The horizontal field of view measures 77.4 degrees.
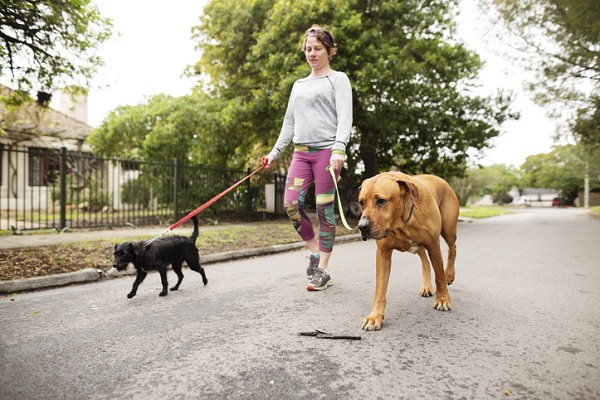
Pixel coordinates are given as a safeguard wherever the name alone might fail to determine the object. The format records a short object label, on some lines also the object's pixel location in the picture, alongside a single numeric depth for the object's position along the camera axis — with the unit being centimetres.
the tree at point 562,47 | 1197
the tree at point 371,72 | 1095
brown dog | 255
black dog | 351
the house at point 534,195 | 9388
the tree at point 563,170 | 2919
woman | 371
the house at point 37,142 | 1627
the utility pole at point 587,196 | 5234
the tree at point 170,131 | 1344
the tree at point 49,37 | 550
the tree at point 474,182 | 4766
